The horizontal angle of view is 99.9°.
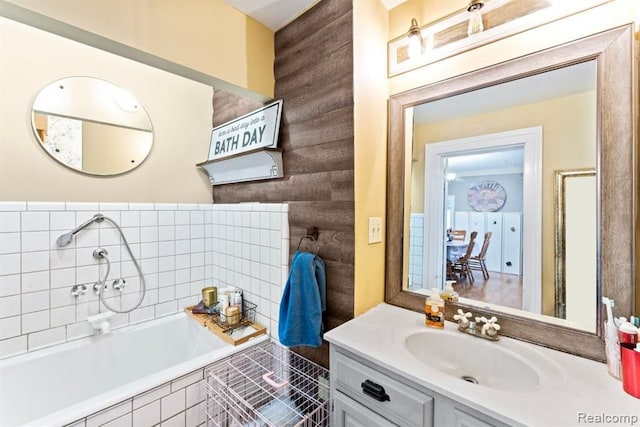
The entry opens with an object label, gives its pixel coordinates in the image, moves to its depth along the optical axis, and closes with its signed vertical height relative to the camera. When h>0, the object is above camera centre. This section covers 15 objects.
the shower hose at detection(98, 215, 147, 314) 1.80 -0.45
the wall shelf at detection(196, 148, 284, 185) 1.65 +0.33
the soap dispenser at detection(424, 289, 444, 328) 1.19 -0.45
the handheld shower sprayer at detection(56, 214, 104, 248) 1.64 -0.12
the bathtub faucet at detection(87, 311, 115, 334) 1.74 -0.72
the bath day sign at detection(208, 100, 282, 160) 1.65 +0.56
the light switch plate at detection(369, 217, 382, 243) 1.39 -0.09
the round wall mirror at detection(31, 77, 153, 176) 1.73 +0.60
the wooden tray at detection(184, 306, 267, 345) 1.65 -0.77
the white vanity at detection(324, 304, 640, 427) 0.73 -0.53
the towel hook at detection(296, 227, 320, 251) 1.46 -0.11
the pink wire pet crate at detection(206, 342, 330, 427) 1.32 -0.96
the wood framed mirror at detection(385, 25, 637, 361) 0.89 +0.13
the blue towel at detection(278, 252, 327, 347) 1.31 -0.46
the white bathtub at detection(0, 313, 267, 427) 1.34 -0.94
